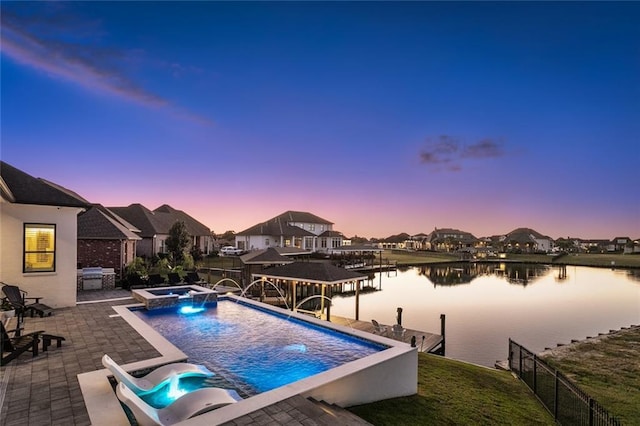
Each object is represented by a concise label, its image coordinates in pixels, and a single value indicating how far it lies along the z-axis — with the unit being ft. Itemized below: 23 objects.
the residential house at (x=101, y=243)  63.67
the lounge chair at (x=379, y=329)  42.95
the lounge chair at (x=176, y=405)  12.69
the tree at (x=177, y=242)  94.32
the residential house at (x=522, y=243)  308.19
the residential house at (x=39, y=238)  32.15
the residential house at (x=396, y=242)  401.12
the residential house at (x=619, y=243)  369.01
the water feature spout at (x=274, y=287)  59.58
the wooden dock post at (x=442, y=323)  49.76
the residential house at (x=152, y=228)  113.09
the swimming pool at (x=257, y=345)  22.88
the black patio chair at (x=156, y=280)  51.65
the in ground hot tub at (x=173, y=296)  38.79
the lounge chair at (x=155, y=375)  14.66
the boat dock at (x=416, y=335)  42.88
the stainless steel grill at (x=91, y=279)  48.03
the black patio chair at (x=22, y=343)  19.20
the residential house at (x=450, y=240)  330.95
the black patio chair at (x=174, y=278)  54.84
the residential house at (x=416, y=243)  369.50
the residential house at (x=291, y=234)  166.20
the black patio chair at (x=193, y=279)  57.56
